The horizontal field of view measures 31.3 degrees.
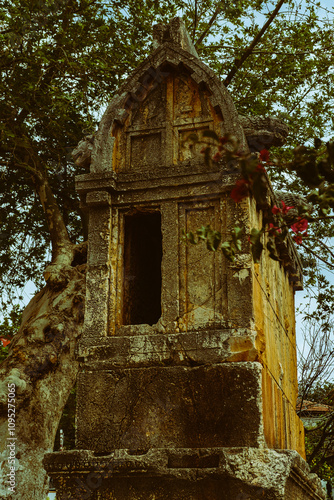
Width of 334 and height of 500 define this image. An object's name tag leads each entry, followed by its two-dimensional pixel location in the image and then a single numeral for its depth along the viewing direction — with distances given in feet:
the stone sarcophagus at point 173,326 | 13.32
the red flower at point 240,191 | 10.30
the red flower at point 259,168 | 9.32
